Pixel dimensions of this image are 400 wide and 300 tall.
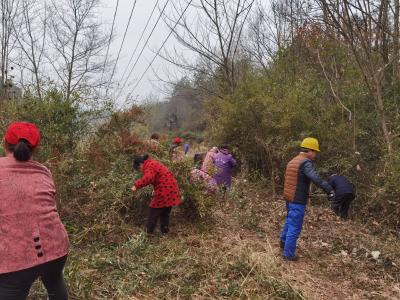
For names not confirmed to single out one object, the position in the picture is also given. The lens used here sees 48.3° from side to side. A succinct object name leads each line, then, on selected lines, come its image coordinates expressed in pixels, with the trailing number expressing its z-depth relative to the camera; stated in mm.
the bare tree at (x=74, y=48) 23000
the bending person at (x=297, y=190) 5758
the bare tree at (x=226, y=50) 14945
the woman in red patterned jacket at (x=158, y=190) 6484
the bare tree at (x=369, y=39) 7832
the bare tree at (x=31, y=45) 17712
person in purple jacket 8859
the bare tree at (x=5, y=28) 17000
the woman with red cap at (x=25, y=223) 2764
